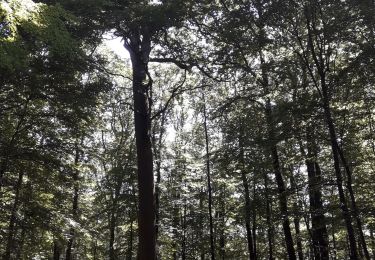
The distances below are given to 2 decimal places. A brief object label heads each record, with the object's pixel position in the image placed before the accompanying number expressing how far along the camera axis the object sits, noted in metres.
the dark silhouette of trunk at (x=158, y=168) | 16.33
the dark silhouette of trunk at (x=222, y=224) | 19.85
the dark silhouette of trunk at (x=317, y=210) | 8.18
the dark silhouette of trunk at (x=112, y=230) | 15.43
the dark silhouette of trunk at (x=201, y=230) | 18.66
